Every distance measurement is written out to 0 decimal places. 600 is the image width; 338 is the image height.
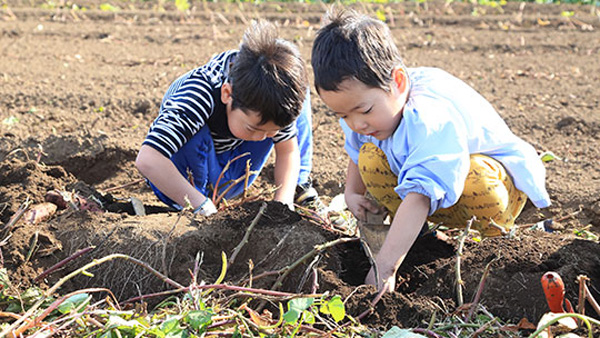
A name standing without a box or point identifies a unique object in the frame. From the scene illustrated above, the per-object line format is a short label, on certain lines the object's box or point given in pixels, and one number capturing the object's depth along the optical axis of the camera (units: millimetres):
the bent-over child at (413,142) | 2254
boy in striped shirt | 2576
